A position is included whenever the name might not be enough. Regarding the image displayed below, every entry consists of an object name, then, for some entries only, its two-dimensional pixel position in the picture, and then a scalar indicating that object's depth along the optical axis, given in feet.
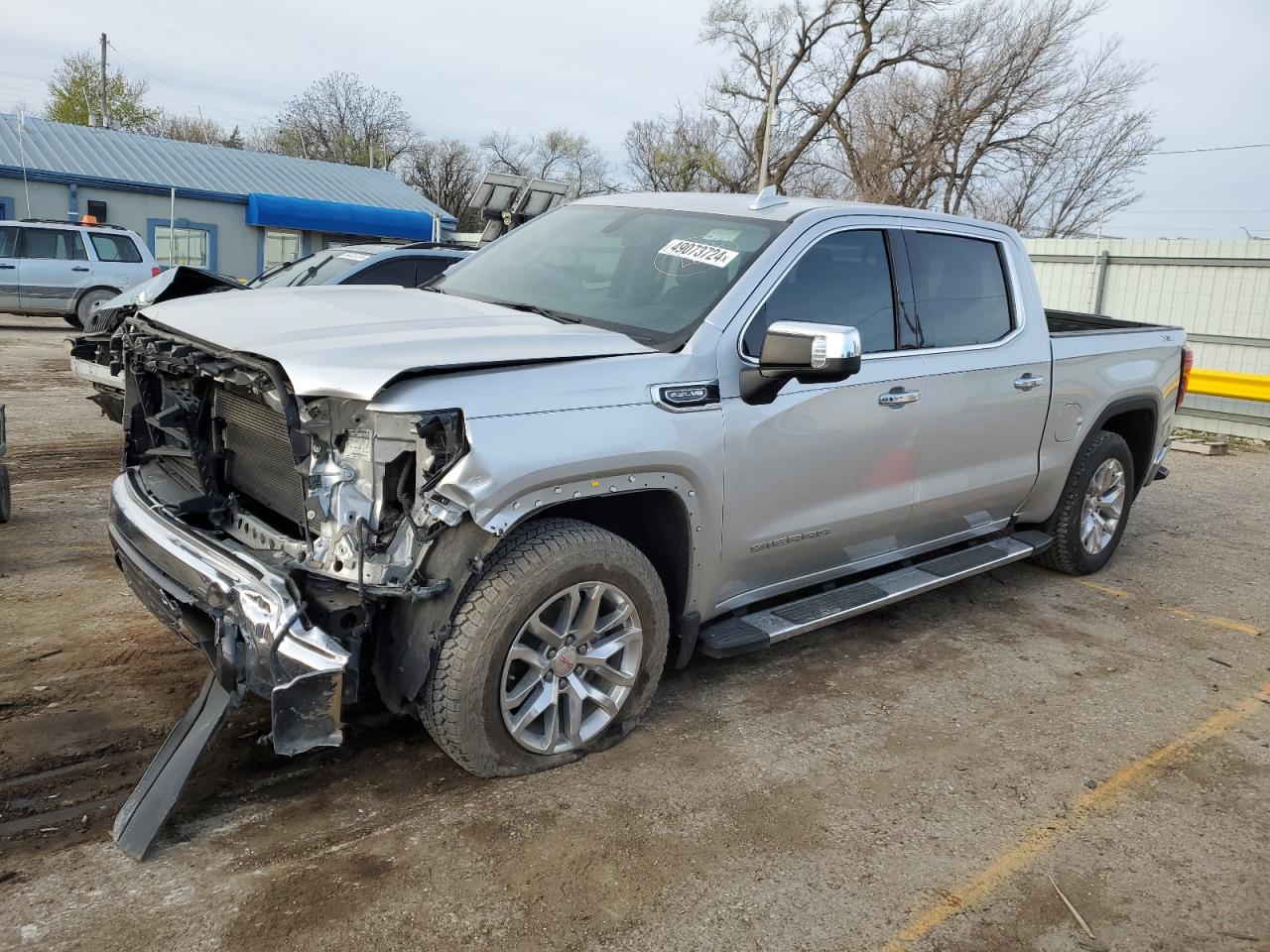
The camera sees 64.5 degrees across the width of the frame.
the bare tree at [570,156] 193.77
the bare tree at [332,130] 178.40
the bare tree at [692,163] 132.87
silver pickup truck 9.59
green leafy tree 164.25
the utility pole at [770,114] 85.45
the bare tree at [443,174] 171.22
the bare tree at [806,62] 105.60
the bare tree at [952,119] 110.01
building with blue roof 84.84
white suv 56.03
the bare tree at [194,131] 210.59
